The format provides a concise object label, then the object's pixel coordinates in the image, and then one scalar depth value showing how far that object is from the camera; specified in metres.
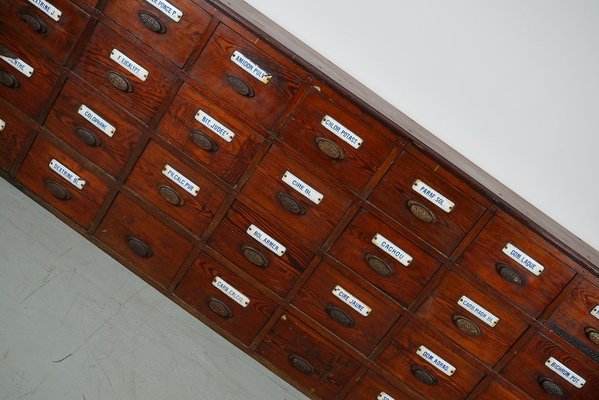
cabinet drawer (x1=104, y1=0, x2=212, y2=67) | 2.28
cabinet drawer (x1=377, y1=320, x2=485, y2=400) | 2.37
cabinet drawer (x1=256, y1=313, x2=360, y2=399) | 2.50
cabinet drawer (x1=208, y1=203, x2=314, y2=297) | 2.42
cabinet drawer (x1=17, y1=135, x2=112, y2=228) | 2.58
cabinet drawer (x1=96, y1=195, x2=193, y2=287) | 2.55
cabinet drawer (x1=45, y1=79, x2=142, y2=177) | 2.48
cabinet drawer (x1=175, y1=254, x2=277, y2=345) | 2.53
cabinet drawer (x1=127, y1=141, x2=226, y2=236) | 2.46
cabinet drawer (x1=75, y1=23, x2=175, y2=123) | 2.38
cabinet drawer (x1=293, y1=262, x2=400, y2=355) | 2.39
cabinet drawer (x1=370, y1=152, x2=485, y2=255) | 2.19
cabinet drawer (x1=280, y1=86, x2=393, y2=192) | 2.21
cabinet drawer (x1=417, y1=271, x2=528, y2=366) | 2.27
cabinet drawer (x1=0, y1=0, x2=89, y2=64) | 2.41
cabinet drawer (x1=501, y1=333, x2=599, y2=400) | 2.22
